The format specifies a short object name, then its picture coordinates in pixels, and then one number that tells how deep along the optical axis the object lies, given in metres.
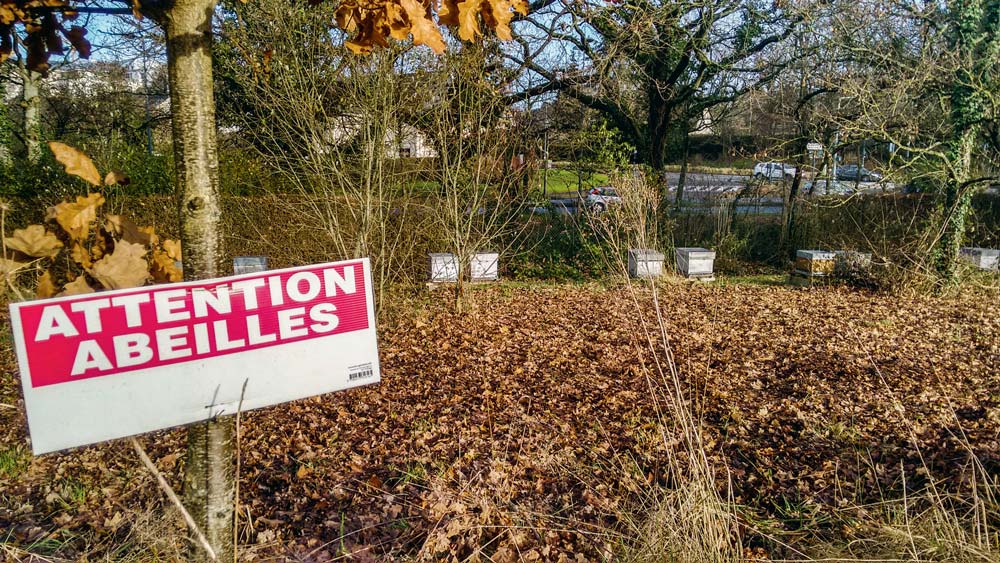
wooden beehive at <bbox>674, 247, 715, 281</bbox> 10.01
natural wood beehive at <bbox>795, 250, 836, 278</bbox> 9.33
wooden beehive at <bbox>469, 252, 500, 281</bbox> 9.07
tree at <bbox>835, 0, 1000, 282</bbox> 7.48
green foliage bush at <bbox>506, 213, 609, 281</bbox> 10.84
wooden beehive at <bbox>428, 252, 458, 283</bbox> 7.98
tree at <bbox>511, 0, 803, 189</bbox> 9.83
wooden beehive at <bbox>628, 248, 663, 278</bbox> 9.08
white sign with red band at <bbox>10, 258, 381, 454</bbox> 1.49
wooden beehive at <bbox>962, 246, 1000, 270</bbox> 9.17
